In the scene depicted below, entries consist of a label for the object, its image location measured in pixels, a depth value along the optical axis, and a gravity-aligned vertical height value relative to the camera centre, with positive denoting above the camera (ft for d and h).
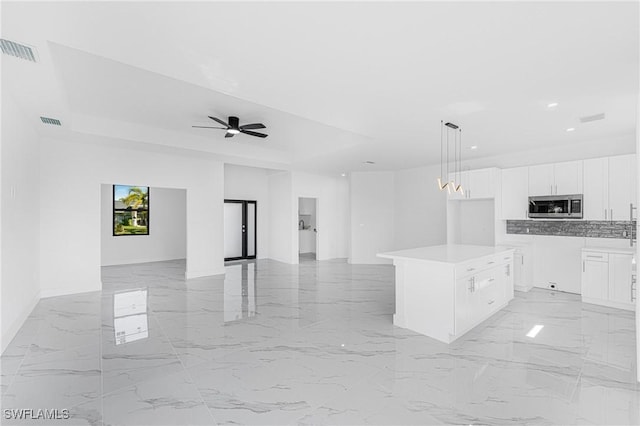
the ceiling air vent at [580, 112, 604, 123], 13.20 +4.20
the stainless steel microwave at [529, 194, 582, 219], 16.93 +0.49
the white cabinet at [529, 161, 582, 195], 17.19 +2.09
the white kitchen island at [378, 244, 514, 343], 11.17 -2.88
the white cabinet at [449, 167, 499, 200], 19.71 +2.06
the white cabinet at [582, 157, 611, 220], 16.24 +1.35
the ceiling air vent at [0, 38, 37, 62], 7.57 +4.18
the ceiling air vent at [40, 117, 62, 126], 13.65 +4.23
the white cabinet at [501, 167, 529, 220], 19.07 +1.38
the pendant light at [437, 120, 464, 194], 15.51 +4.09
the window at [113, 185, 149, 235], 27.37 +0.52
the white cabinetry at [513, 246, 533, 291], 18.34 -3.22
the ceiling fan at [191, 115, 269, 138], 14.65 +4.20
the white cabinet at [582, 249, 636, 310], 14.78 -3.12
